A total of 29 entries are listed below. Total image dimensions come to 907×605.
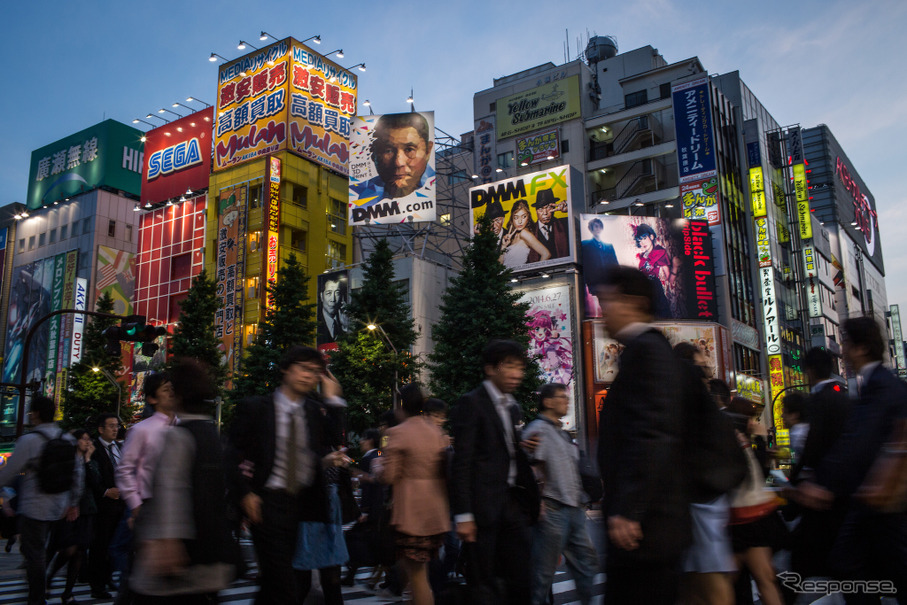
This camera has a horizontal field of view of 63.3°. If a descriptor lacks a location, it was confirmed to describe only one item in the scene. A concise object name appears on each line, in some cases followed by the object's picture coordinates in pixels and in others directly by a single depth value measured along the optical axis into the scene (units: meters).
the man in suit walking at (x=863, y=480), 3.22
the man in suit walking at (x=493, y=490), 3.77
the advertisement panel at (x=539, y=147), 44.12
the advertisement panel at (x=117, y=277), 51.64
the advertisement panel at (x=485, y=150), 44.62
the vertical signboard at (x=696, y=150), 38.53
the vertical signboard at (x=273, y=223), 38.19
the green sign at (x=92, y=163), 54.62
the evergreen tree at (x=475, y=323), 25.28
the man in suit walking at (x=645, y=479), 2.35
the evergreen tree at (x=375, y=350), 25.80
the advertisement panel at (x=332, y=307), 35.34
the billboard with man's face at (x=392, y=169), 31.11
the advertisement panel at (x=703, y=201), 38.41
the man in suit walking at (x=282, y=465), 3.68
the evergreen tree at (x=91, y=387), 32.88
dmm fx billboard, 34.16
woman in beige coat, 4.14
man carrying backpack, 5.27
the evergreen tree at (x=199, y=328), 27.97
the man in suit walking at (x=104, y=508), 6.83
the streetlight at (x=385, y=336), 25.22
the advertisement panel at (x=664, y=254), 34.38
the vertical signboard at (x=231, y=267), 38.62
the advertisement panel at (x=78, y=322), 48.56
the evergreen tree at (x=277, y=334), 26.91
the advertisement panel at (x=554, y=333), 33.16
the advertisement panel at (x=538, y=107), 44.50
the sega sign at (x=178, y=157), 46.84
